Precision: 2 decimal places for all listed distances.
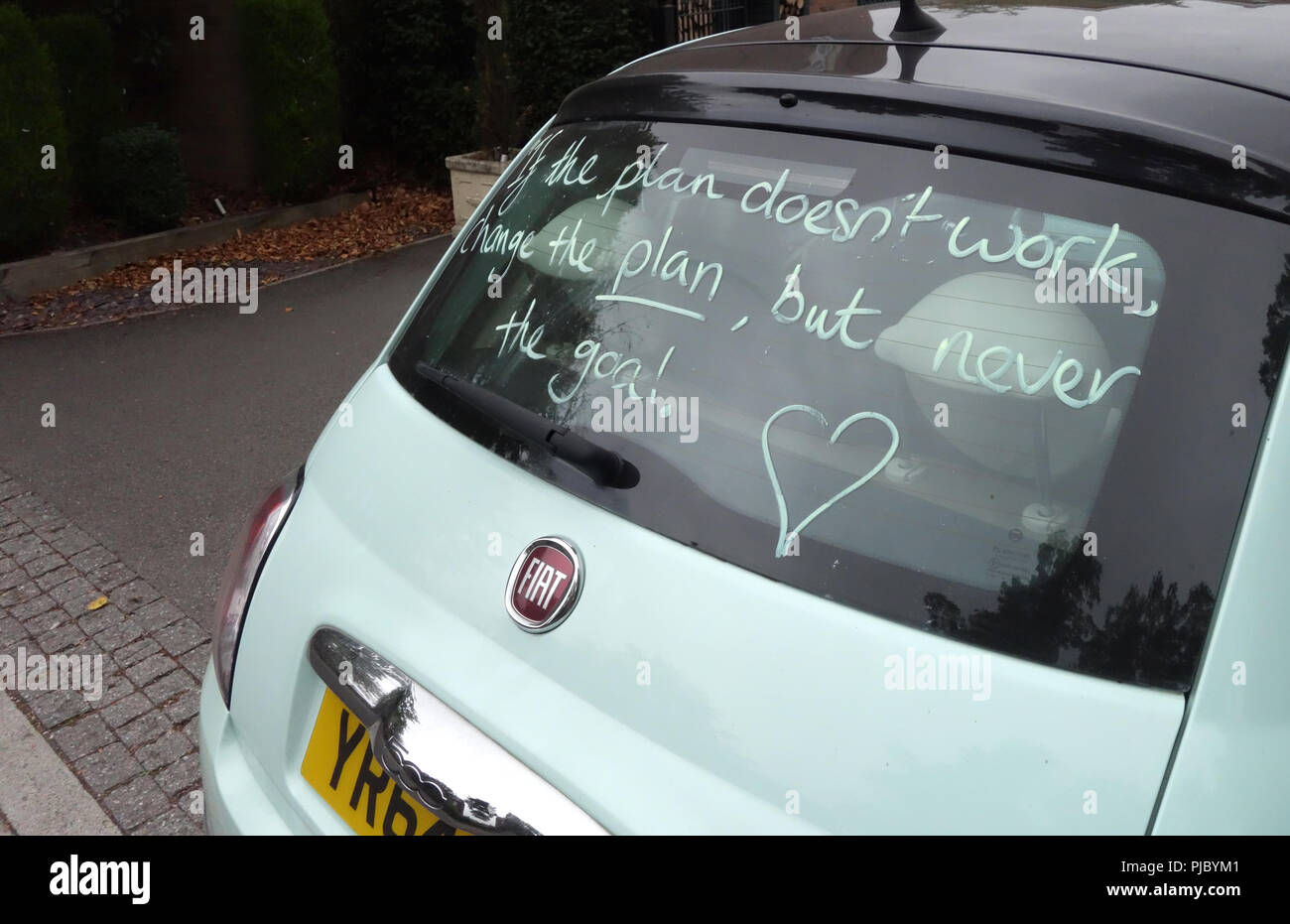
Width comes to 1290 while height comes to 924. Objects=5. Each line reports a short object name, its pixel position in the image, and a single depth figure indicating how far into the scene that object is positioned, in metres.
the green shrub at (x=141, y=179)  9.04
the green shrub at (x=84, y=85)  9.15
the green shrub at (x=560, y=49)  9.91
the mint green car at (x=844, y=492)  1.21
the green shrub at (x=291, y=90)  9.66
